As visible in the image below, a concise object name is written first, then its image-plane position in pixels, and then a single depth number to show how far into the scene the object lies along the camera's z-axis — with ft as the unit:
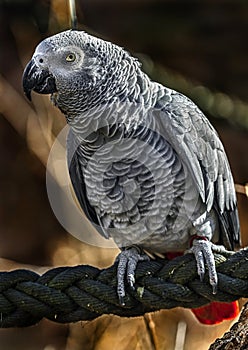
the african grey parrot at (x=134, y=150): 11.85
